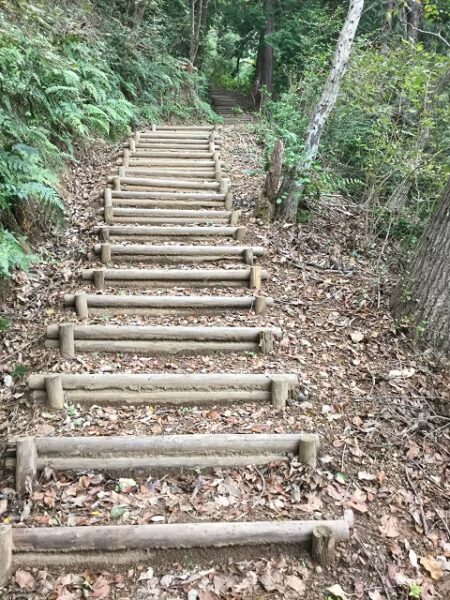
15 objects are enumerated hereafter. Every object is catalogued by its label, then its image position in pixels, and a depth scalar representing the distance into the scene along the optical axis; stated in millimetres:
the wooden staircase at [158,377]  3402
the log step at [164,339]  5156
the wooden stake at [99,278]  6148
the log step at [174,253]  6793
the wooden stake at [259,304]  5867
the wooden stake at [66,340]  5023
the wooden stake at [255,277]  6340
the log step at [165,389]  4535
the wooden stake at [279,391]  4594
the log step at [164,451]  3934
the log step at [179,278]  6285
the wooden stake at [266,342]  5246
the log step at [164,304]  5746
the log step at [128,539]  3316
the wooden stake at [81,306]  5609
